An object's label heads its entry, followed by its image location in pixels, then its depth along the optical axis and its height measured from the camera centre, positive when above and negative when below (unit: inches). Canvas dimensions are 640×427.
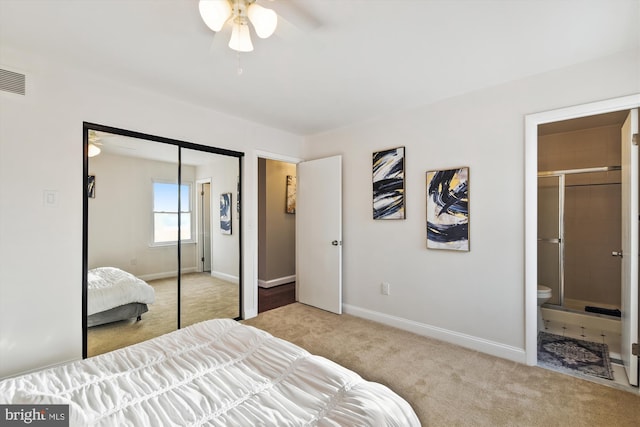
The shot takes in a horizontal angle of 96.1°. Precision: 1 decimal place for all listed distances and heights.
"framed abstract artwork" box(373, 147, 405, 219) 128.1 +13.9
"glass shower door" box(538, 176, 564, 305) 139.7 -10.0
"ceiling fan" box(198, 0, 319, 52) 53.6 +38.9
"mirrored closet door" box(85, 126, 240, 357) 98.3 -10.8
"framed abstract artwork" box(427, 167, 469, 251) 110.0 +2.0
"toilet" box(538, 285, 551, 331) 124.7 -36.0
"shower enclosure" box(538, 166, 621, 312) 138.9 -12.0
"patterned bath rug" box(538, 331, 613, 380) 93.0 -50.4
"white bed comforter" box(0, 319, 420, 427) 39.4 -27.9
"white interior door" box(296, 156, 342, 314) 148.1 -10.6
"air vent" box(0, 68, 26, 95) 80.1 +37.6
